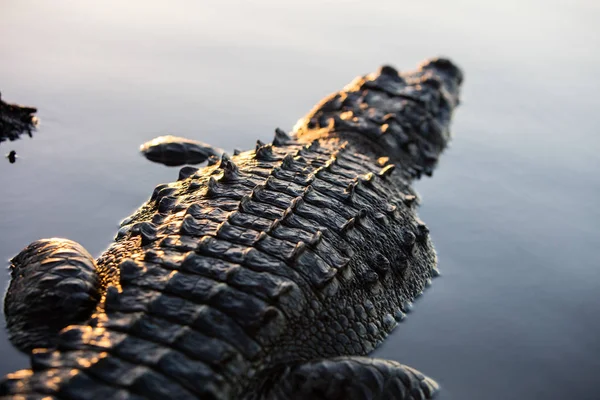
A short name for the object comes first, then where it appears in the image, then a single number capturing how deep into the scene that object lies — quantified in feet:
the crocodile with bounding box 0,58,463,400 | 10.18
